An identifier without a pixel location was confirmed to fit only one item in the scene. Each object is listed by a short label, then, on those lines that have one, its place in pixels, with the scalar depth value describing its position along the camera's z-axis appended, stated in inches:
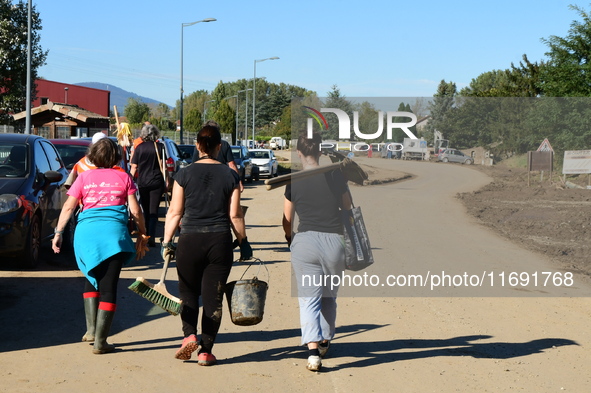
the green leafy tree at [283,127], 3828.7
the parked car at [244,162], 1286.9
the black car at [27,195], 363.6
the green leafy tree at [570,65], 1228.5
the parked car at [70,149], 566.3
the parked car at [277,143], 4213.1
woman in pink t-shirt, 241.6
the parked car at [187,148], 1157.6
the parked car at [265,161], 1509.6
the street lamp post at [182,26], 1670.8
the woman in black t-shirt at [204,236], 229.6
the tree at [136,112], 4266.7
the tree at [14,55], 1210.0
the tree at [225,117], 3560.5
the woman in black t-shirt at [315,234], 236.8
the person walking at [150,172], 454.3
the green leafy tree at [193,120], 4042.8
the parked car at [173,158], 642.2
